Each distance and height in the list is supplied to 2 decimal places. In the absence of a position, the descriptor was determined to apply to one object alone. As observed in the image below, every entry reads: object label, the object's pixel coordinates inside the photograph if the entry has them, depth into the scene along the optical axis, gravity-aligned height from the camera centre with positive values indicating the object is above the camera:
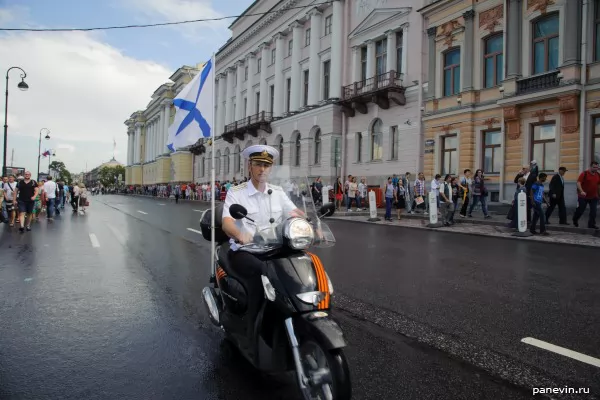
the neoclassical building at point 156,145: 66.37 +9.90
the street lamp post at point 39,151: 49.42 +4.56
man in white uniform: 2.93 -0.08
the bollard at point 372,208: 16.75 -0.52
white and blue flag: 4.96 +0.97
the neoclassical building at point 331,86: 25.14 +8.13
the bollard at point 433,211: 14.12 -0.48
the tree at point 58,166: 97.01 +5.66
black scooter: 2.29 -0.74
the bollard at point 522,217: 11.60 -0.51
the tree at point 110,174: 154.45 +5.92
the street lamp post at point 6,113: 26.17 +4.73
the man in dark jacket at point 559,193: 12.72 +0.17
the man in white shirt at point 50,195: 17.16 -0.24
